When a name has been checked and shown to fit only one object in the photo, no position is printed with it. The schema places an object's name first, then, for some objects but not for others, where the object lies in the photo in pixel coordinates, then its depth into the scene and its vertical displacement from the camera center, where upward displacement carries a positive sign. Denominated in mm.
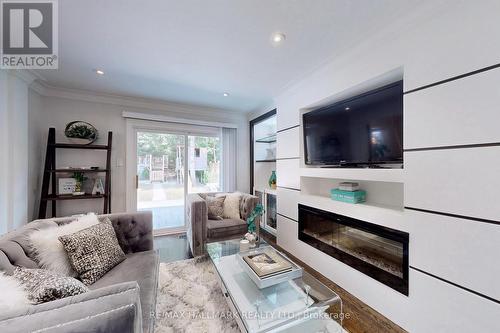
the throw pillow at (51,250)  1257 -536
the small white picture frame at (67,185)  2961 -262
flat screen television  1667 +360
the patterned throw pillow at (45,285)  846 -527
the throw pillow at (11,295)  751 -506
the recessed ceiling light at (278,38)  1734 +1154
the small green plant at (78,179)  3025 -173
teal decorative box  2006 -310
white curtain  4203 +166
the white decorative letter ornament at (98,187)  3115 -314
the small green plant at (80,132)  2953 +544
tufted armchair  2609 -826
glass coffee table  1239 -946
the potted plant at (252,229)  2102 -739
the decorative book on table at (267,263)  1471 -772
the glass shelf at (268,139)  3715 +540
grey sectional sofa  655 -521
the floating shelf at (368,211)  1595 -423
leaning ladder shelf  2797 -90
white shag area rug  1513 -1202
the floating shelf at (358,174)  1616 -75
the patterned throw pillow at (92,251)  1349 -613
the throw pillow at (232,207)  3016 -620
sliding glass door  3543 -15
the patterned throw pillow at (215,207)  2989 -621
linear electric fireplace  1603 -805
